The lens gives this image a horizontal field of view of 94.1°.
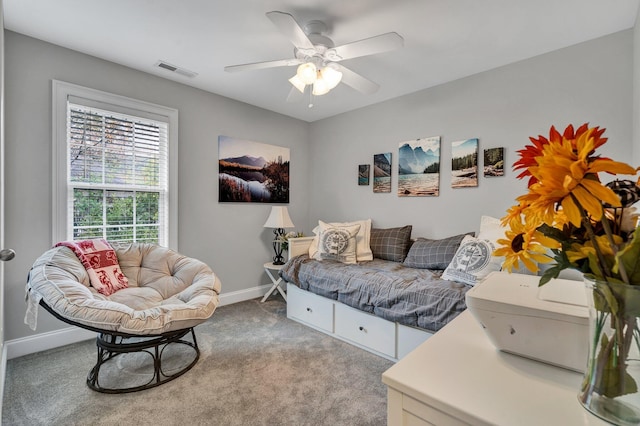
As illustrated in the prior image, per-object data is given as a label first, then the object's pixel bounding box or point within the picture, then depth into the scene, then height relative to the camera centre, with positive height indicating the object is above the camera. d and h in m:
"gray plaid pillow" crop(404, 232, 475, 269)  2.64 -0.43
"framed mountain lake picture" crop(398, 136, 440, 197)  3.17 +0.43
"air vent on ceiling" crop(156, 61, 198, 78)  2.74 +1.27
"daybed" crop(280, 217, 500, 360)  2.10 -0.66
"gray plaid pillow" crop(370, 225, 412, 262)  3.16 -0.40
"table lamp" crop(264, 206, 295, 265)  3.65 -0.22
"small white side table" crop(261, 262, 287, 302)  3.48 -0.94
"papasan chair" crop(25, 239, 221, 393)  1.75 -0.67
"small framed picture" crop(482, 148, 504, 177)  2.73 +0.42
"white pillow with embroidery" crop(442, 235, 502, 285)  2.14 -0.41
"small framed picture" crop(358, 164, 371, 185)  3.77 +0.41
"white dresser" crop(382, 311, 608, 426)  0.55 -0.38
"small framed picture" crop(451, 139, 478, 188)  2.90 +0.44
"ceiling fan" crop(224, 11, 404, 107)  1.84 +1.00
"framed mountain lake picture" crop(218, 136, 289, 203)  3.54 +0.41
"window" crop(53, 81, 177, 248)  2.49 +0.31
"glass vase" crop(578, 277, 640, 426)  0.49 -0.25
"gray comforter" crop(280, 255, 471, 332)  2.01 -0.65
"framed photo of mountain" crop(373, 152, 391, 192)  3.57 +0.41
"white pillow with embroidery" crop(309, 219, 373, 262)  3.22 -0.43
